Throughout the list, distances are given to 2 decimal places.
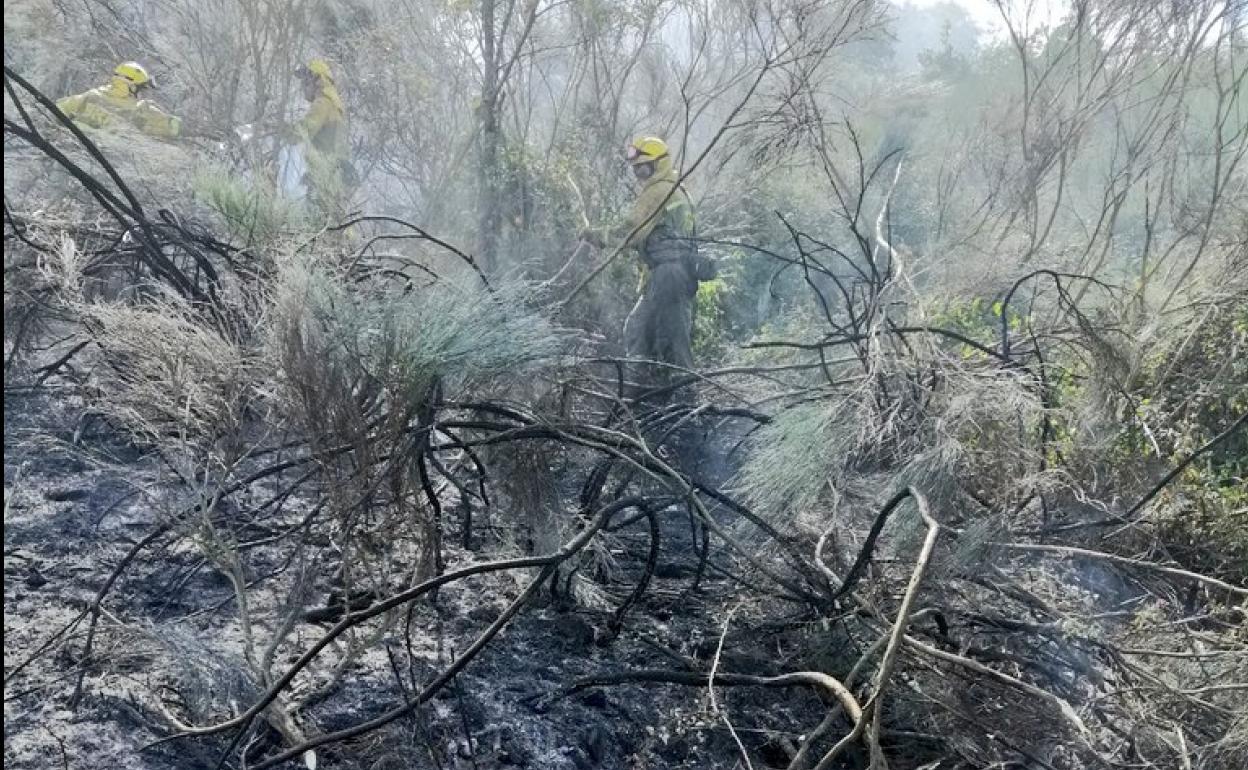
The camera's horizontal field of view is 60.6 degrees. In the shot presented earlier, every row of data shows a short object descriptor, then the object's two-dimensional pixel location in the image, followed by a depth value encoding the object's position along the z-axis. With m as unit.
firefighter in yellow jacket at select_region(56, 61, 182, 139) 7.10
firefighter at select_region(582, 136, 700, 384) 7.15
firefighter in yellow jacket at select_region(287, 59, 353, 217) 8.43
